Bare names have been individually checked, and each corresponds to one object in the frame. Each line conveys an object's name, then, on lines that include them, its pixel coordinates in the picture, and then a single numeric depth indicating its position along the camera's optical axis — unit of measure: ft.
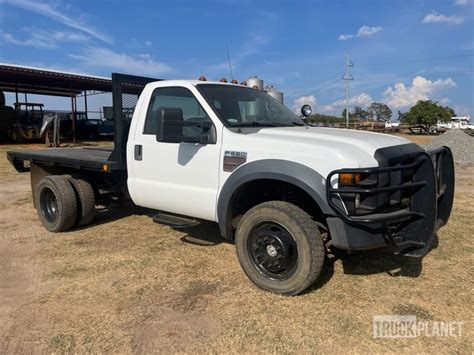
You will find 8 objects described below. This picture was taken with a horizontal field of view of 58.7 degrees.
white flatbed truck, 11.18
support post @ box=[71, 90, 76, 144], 75.26
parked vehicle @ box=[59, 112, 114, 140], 82.58
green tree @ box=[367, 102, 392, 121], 324.39
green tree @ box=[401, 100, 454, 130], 180.34
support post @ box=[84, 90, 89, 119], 102.12
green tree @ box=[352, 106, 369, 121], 305.88
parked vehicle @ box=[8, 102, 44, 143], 76.74
